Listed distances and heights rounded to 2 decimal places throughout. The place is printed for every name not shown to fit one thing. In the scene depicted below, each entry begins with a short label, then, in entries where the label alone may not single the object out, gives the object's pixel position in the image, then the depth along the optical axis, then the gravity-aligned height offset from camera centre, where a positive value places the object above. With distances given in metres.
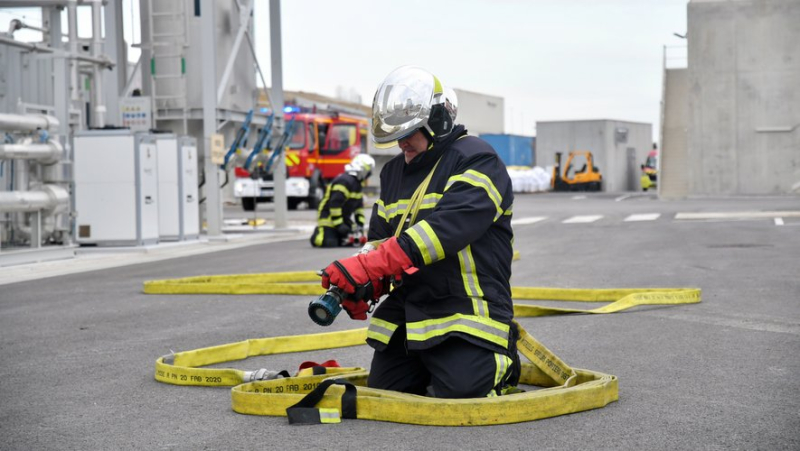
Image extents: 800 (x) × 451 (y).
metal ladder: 21.19 +2.30
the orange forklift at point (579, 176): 56.59 -0.72
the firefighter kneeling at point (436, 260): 5.06 -0.45
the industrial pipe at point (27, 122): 14.95 +0.68
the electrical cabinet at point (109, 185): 17.27 -0.27
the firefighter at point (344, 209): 17.50 -0.71
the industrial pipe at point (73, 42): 17.34 +2.03
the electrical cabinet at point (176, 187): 18.88 -0.34
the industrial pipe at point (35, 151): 15.20 +0.26
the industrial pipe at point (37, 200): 15.02 -0.44
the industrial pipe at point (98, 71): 18.10 +1.67
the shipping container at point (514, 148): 58.03 +0.83
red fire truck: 35.69 +0.28
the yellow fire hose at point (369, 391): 4.87 -1.12
